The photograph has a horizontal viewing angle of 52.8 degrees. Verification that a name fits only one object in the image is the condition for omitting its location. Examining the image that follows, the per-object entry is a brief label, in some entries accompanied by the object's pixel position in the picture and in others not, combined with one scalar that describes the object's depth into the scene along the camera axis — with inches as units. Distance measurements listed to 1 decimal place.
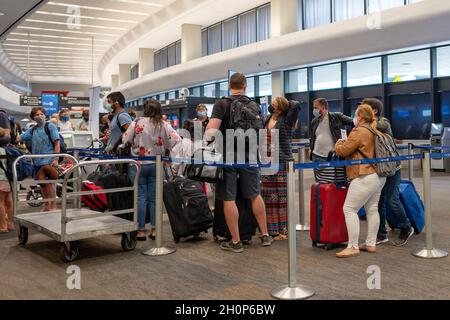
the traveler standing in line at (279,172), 187.2
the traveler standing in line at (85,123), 437.1
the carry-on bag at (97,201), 214.7
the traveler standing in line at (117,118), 201.2
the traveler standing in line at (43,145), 240.1
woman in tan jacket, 164.1
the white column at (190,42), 773.3
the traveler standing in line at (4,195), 212.5
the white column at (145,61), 972.6
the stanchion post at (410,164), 225.5
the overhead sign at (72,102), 749.9
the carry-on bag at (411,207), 192.9
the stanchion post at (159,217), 172.2
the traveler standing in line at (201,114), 293.3
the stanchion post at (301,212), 215.6
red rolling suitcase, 170.9
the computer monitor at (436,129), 475.5
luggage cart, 158.9
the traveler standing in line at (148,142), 190.4
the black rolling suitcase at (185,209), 187.9
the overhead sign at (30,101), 815.1
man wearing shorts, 169.5
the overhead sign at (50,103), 820.9
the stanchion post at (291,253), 122.3
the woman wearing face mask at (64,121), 373.6
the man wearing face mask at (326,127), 220.1
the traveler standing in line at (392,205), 182.5
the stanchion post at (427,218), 163.5
